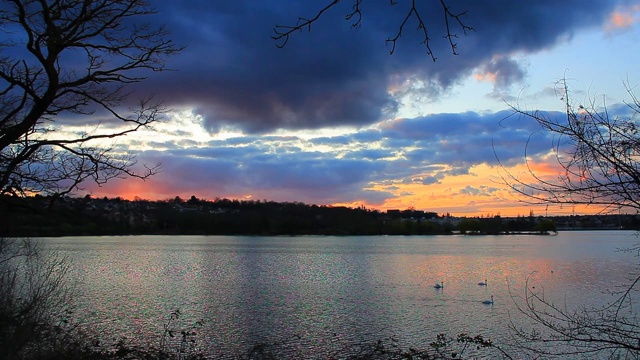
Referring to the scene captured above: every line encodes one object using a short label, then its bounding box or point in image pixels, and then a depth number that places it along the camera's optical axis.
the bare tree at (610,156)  4.92
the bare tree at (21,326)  9.72
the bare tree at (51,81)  5.93
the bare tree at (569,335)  5.70
